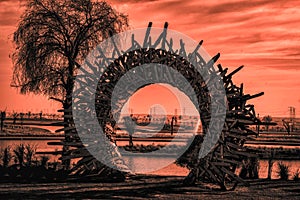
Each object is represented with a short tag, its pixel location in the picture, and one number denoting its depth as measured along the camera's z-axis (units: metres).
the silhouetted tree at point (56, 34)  28.86
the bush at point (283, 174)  22.52
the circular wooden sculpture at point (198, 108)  18.89
